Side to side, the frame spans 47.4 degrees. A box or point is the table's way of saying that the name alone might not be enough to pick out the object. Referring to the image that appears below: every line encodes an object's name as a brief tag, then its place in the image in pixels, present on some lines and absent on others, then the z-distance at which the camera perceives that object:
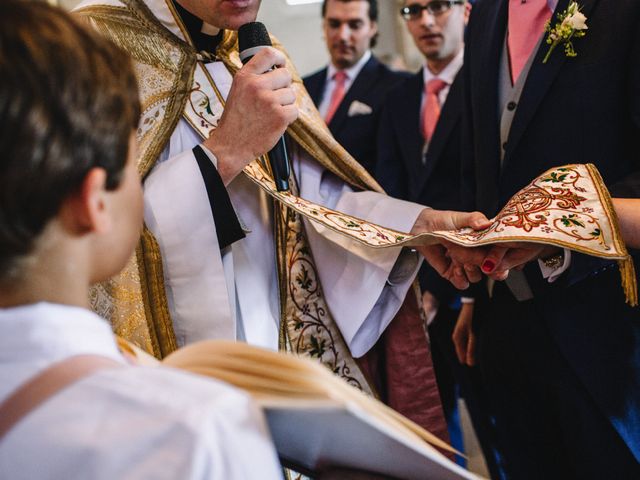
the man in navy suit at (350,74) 4.34
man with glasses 3.44
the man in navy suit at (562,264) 1.85
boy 0.79
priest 1.72
